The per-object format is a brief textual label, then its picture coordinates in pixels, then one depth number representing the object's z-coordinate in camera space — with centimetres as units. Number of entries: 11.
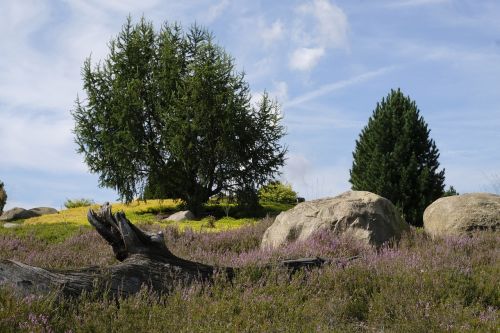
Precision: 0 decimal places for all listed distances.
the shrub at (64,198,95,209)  3625
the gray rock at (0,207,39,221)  2932
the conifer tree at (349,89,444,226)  2002
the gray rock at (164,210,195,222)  2403
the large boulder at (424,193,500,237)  1321
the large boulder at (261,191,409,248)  1130
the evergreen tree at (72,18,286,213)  2506
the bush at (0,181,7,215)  3100
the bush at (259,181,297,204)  3309
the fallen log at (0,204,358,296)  538
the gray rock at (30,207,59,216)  3238
